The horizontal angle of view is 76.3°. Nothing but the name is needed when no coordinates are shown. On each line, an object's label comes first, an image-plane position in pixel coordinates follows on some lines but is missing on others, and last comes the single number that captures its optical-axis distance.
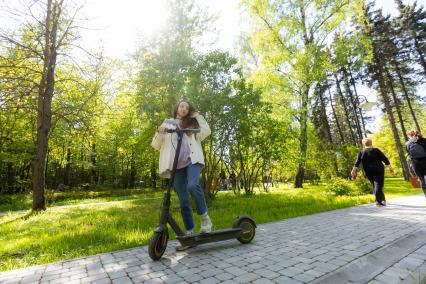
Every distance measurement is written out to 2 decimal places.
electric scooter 3.43
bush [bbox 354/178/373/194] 12.33
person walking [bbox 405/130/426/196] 7.37
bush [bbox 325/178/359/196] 12.35
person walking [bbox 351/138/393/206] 7.84
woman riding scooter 3.92
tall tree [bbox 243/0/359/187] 19.94
